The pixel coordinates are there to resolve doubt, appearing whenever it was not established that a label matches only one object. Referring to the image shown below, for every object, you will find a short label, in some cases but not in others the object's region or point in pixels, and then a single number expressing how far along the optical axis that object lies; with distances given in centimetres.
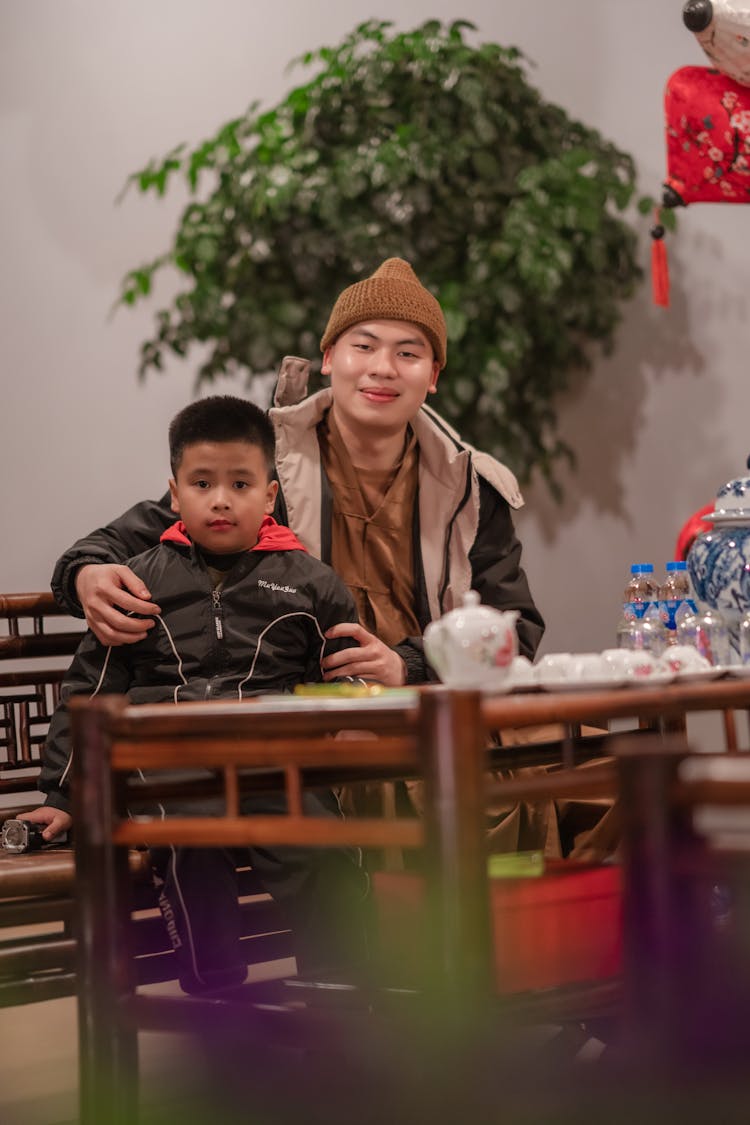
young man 411
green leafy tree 502
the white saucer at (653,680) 345
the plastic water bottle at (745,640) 369
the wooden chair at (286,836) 310
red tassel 450
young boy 373
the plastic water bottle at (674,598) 384
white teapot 332
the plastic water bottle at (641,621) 379
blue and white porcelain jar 373
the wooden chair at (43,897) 363
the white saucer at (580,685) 343
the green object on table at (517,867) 337
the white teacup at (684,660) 358
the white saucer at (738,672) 356
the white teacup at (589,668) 350
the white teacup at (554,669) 350
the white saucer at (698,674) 352
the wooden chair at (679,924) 302
